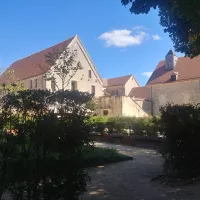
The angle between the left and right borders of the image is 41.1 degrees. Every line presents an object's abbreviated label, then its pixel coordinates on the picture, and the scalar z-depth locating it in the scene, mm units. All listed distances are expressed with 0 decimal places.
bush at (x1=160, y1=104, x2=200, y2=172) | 7305
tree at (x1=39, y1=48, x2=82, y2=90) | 23438
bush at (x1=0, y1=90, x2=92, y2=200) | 4684
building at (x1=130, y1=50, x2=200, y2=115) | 37375
